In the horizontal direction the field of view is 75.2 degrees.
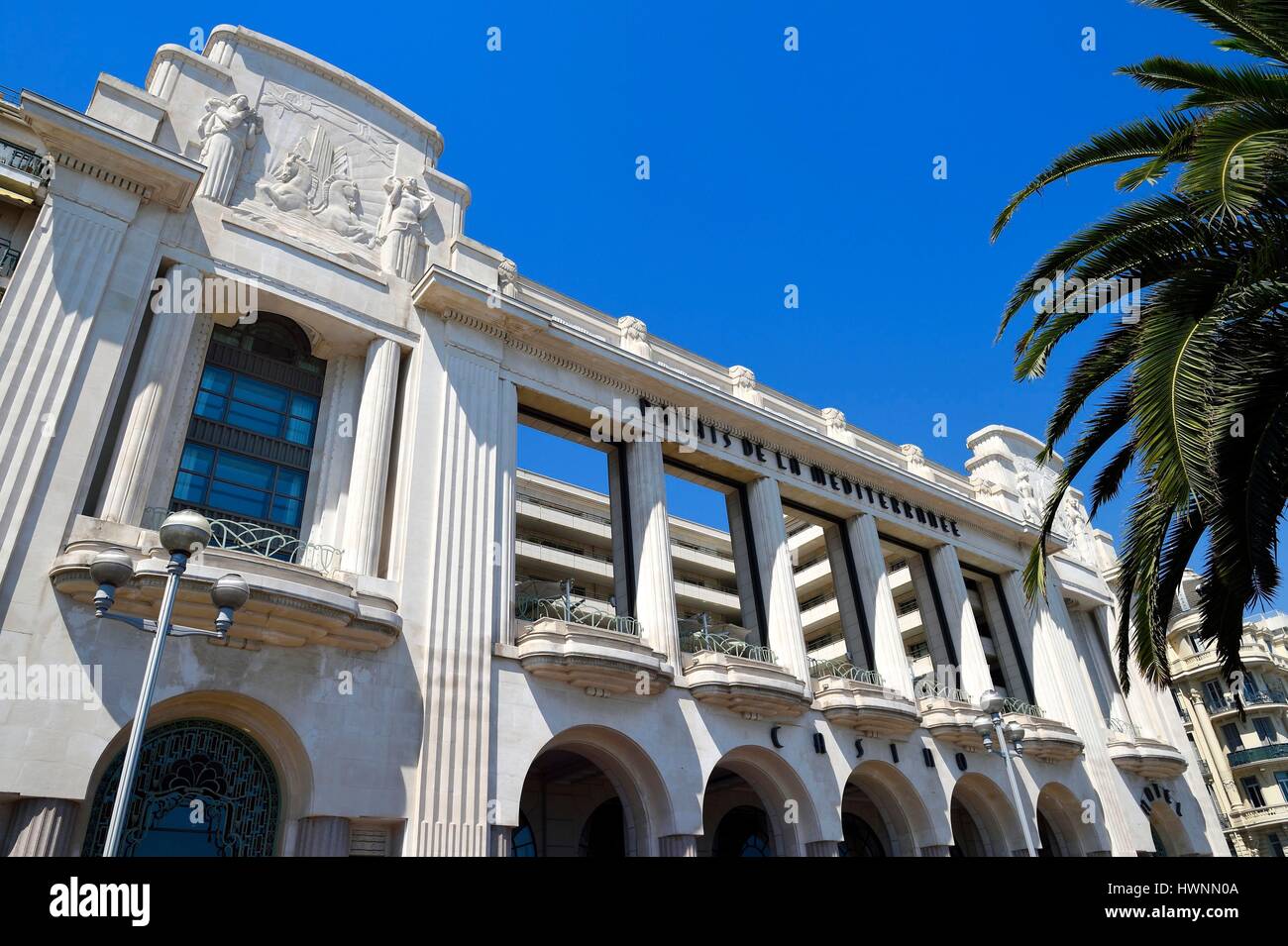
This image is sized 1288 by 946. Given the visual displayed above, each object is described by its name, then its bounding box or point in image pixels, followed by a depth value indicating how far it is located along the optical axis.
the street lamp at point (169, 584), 9.35
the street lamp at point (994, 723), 18.03
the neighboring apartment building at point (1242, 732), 48.94
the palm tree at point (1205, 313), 9.34
